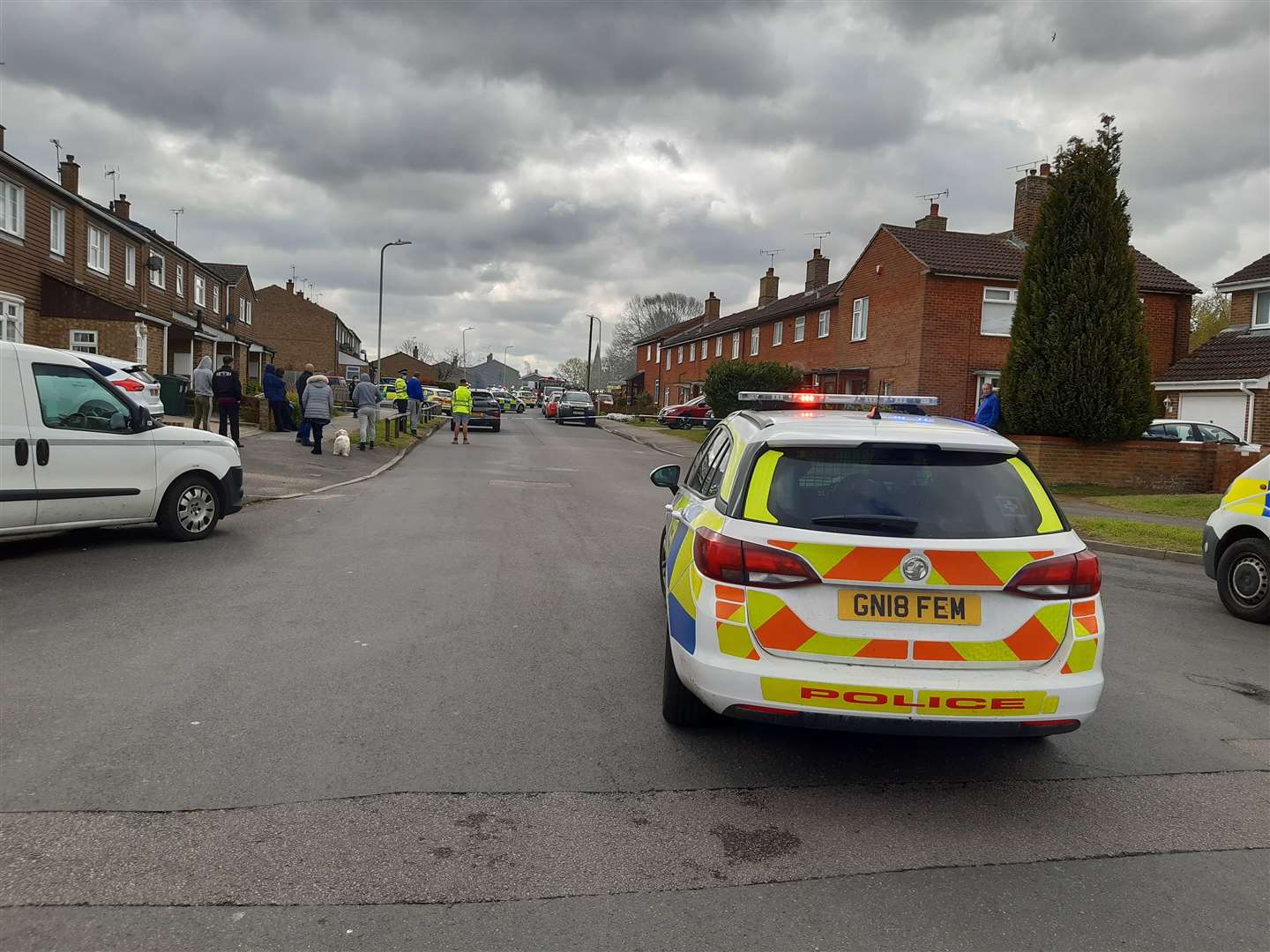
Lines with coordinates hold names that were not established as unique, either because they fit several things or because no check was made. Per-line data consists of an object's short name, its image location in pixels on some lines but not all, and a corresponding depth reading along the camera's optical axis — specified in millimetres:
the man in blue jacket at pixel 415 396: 27906
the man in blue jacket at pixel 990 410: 16141
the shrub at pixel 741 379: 32438
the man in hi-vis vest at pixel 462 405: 26281
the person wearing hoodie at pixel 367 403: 21688
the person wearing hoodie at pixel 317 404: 18891
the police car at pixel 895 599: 3846
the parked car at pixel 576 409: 44250
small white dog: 19531
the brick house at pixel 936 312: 28938
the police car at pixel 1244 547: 7773
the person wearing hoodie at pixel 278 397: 22609
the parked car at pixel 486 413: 34625
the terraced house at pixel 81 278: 24312
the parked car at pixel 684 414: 40281
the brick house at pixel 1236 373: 24844
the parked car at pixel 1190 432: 21891
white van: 8172
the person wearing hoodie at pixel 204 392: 19609
